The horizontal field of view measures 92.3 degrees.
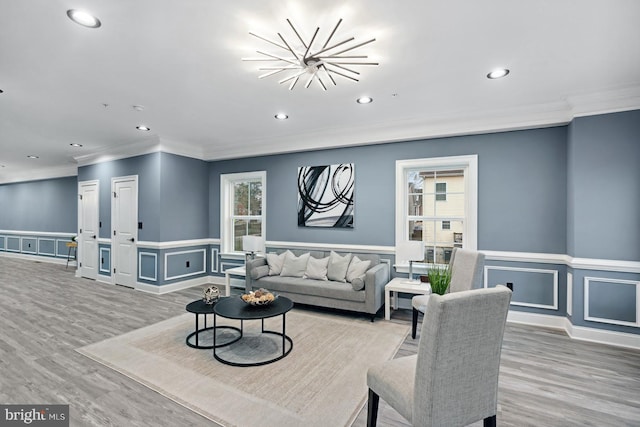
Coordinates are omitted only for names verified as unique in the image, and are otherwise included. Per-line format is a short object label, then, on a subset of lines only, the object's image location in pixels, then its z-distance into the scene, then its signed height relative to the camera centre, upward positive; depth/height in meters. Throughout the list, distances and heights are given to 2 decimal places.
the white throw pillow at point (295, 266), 4.60 -0.82
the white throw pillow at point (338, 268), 4.30 -0.80
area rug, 2.09 -1.36
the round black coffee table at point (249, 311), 2.74 -0.94
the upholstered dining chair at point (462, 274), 2.97 -0.62
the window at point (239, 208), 5.77 +0.06
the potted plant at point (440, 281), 3.36 -0.77
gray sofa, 3.86 -1.02
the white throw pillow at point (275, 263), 4.71 -0.80
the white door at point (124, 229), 5.64 -0.35
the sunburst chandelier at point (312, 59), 2.32 +1.23
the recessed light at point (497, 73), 2.78 +1.29
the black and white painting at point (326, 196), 4.77 +0.26
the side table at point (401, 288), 3.74 -0.95
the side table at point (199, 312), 3.08 -1.01
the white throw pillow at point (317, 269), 4.42 -0.83
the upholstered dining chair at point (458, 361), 1.37 -0.69
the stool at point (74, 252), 8.12 -1.11
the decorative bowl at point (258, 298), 2.98 -0.86
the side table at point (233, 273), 4.93 -1.00
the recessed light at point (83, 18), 1.98 +1.28
